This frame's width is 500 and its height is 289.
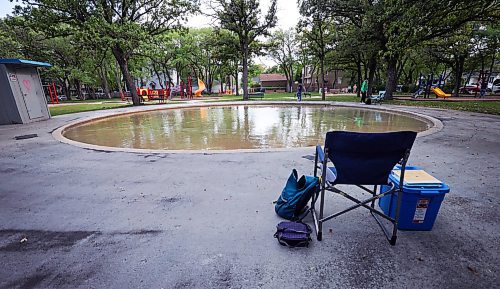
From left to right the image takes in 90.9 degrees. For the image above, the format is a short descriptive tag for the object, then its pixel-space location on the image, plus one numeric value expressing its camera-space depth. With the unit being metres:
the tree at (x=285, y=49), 43.00
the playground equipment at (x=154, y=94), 23.16
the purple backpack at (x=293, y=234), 2.24
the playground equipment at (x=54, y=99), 25.34
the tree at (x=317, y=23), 18.21
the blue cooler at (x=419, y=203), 2.31
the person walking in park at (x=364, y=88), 16.88
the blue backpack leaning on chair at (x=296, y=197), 2.64
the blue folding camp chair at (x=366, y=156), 2.05
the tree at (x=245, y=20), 22.66
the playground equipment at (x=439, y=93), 21.62
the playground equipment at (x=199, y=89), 35.03
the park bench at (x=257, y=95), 27.18
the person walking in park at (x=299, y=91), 20.75
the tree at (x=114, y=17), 14.76
